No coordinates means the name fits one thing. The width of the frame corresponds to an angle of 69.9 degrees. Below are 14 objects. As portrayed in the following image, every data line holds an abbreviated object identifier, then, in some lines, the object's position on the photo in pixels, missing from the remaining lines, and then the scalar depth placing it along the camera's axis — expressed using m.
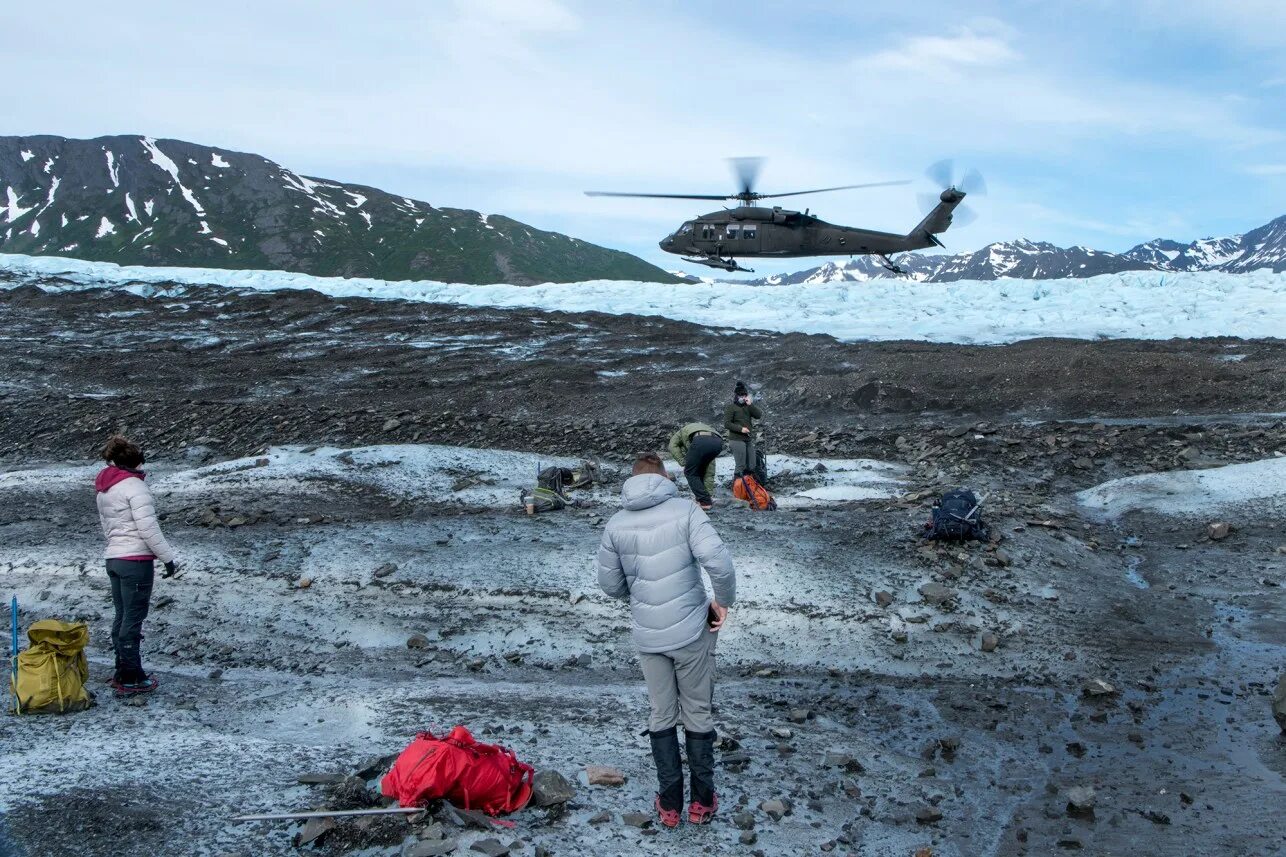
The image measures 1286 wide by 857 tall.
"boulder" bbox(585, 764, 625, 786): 5.93
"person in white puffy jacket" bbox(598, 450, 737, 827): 5.09
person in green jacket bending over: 12.13
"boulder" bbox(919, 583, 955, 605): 9.64
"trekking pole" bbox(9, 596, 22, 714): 6.70
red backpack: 5.25
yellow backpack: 6.70
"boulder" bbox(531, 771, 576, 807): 5.61
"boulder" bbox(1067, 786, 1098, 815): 5.98
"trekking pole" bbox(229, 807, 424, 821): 5.22
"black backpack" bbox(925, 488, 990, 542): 10.72
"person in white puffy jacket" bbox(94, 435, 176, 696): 6.95
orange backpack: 12.73
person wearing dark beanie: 12.75
